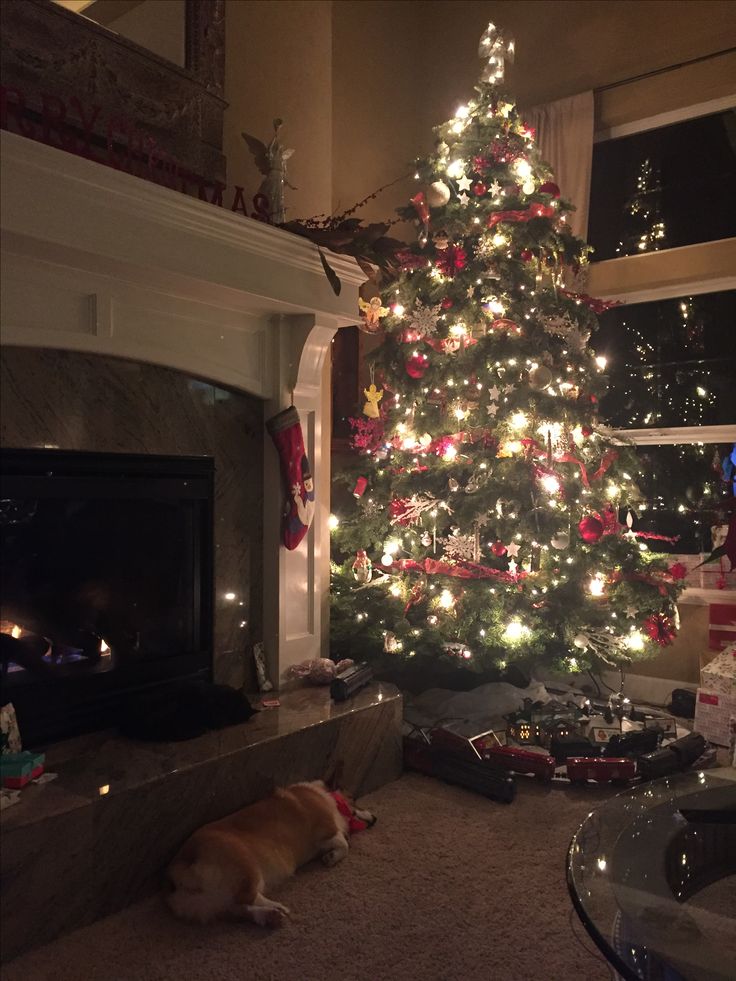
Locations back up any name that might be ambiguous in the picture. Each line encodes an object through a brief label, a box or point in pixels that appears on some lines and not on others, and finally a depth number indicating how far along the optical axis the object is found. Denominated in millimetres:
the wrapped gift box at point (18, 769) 2135
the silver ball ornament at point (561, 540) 3424
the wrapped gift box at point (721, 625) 4047
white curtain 4367
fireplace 2346
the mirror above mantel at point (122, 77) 2490
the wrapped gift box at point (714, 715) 3371
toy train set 2949
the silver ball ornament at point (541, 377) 3506
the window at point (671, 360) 4195
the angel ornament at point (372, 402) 4062
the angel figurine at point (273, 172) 3171
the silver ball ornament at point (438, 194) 3787
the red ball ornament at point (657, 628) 3604
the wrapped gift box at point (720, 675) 3387
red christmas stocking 3219
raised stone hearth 1976
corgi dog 2100
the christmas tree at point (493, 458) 3535
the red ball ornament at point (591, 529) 3449
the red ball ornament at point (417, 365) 3744
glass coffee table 1353
